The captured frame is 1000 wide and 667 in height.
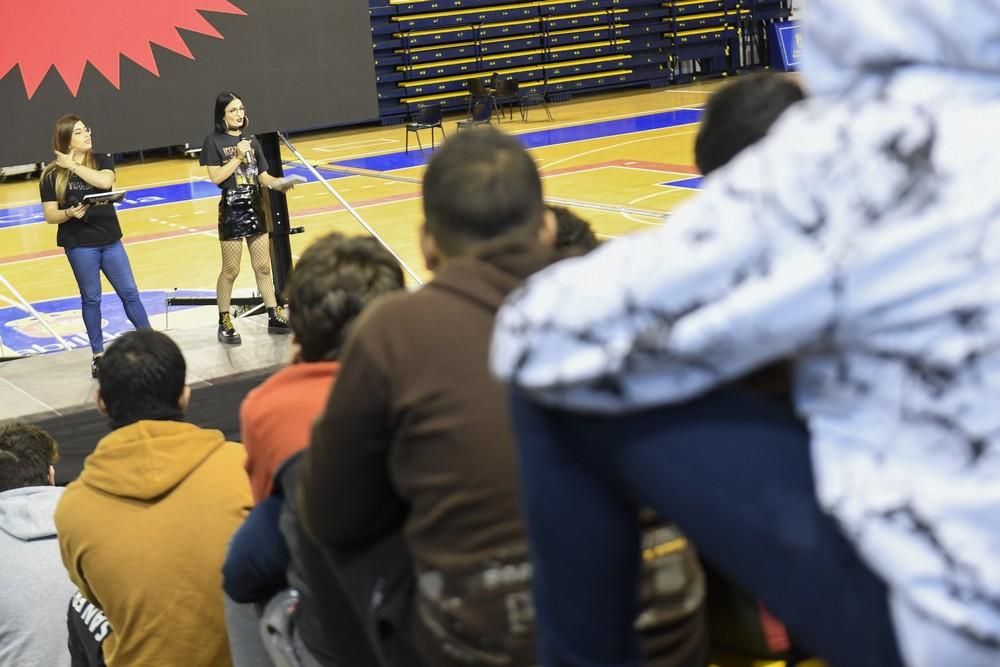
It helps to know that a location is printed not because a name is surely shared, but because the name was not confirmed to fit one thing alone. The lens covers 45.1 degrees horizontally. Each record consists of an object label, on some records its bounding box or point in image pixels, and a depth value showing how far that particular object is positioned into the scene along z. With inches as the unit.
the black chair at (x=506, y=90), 711.1
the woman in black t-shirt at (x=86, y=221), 250.4
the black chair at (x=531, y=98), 743.1
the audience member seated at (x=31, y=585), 105.8
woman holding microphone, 264.5
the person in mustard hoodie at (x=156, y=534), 90.7
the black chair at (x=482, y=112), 642.8
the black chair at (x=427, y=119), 621.9
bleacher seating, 784.9
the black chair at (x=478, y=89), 703.7
